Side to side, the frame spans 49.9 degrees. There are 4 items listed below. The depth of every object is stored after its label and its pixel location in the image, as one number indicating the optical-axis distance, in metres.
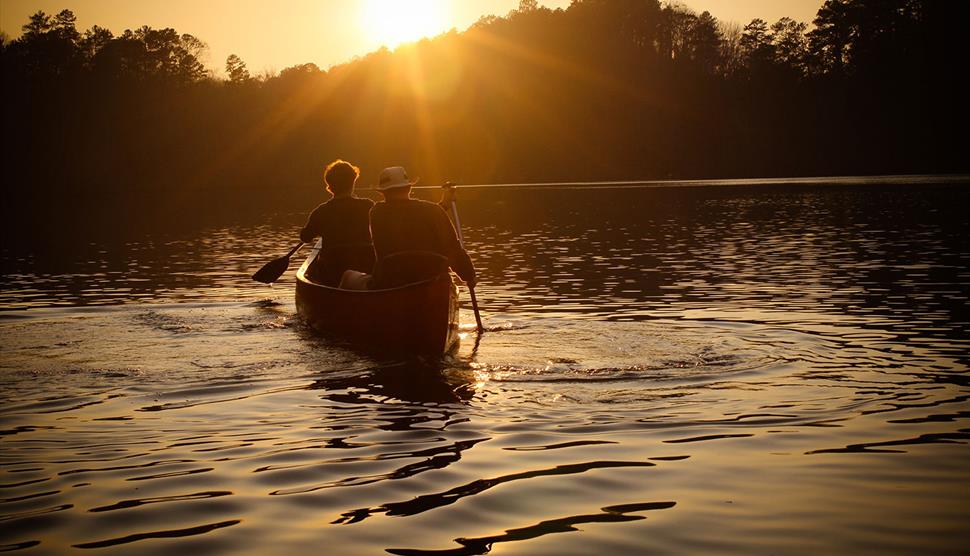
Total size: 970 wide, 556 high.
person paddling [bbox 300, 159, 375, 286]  13.23
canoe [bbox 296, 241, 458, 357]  10.52
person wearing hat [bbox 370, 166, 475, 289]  10.80
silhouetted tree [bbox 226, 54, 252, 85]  122.00
